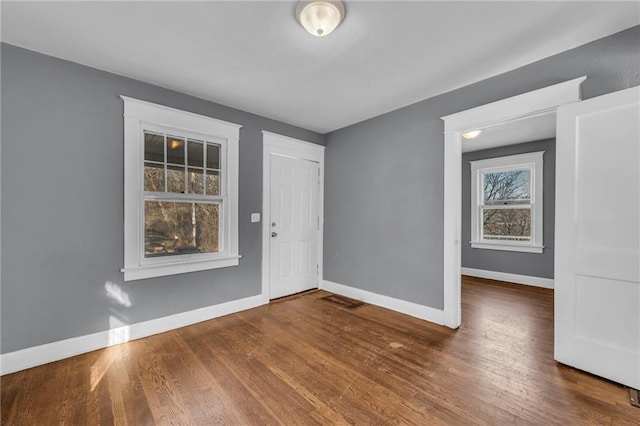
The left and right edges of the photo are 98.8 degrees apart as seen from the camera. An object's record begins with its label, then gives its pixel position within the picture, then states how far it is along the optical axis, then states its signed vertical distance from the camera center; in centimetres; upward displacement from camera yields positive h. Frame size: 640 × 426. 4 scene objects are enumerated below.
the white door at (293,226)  402 -22
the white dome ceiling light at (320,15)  176 +131
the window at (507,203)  489 +19
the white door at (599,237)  194 -18
